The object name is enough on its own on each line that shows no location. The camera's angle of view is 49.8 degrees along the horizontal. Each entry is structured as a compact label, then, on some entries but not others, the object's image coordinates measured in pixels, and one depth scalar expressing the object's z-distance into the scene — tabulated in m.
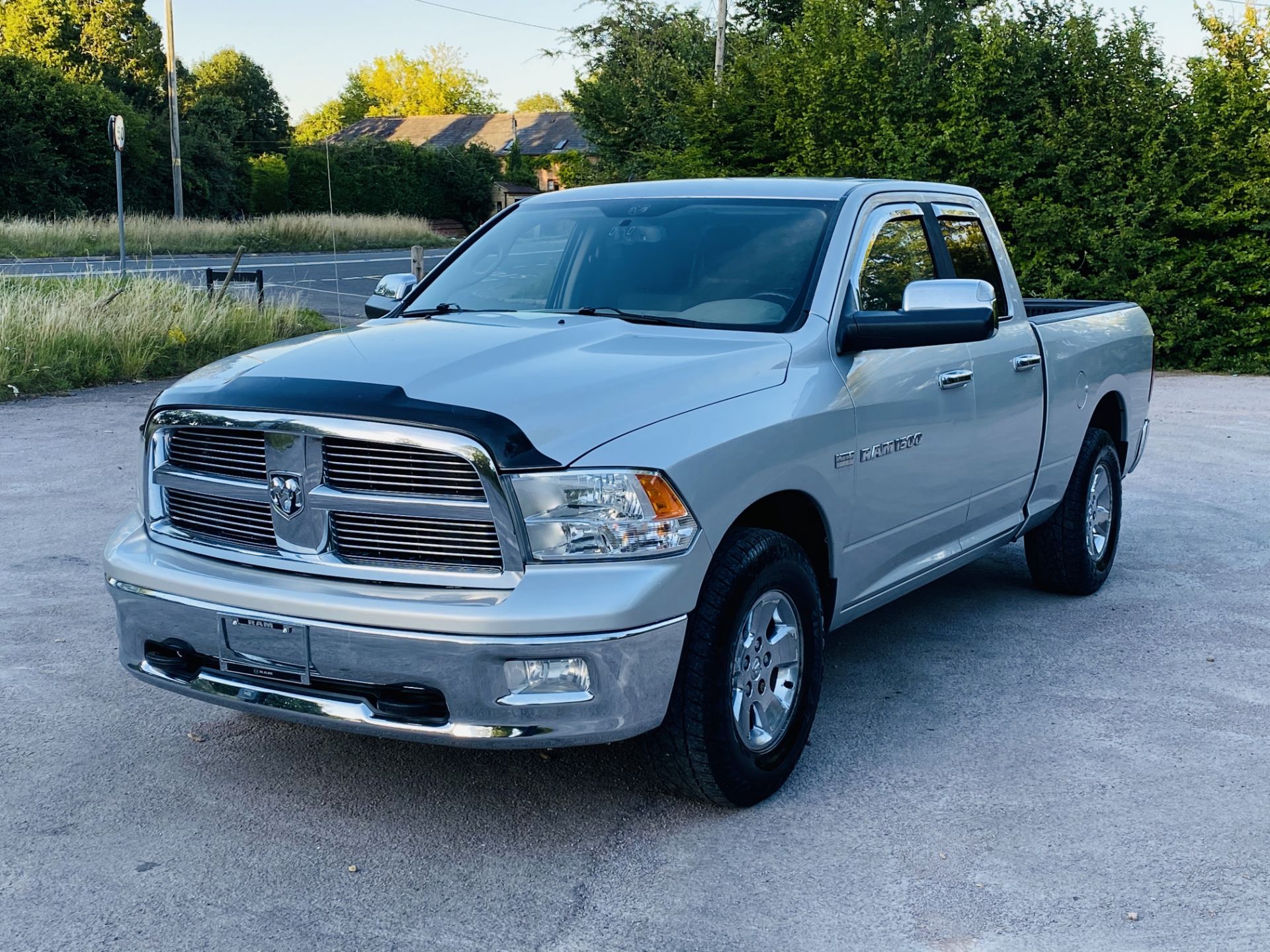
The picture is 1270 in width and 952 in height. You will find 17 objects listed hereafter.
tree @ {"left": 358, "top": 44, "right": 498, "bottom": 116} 114.75
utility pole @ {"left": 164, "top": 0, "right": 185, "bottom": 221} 41.12
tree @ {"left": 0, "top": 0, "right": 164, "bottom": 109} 54.50
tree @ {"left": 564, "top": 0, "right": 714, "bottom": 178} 26.92
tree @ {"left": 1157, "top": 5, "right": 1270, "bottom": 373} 15.25
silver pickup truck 3.43
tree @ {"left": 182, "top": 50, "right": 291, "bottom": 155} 74.62
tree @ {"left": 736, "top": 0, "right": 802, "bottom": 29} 32.78
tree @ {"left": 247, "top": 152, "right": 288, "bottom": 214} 55.12
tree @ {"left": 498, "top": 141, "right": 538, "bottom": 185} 71.00
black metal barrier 17.02
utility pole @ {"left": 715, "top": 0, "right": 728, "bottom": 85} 27.56
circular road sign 18.62
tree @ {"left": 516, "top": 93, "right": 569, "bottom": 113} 138.62
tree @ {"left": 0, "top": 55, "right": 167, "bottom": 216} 43.97
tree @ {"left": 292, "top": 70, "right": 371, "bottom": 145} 110.06
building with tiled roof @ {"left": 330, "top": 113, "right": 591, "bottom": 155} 92.31
